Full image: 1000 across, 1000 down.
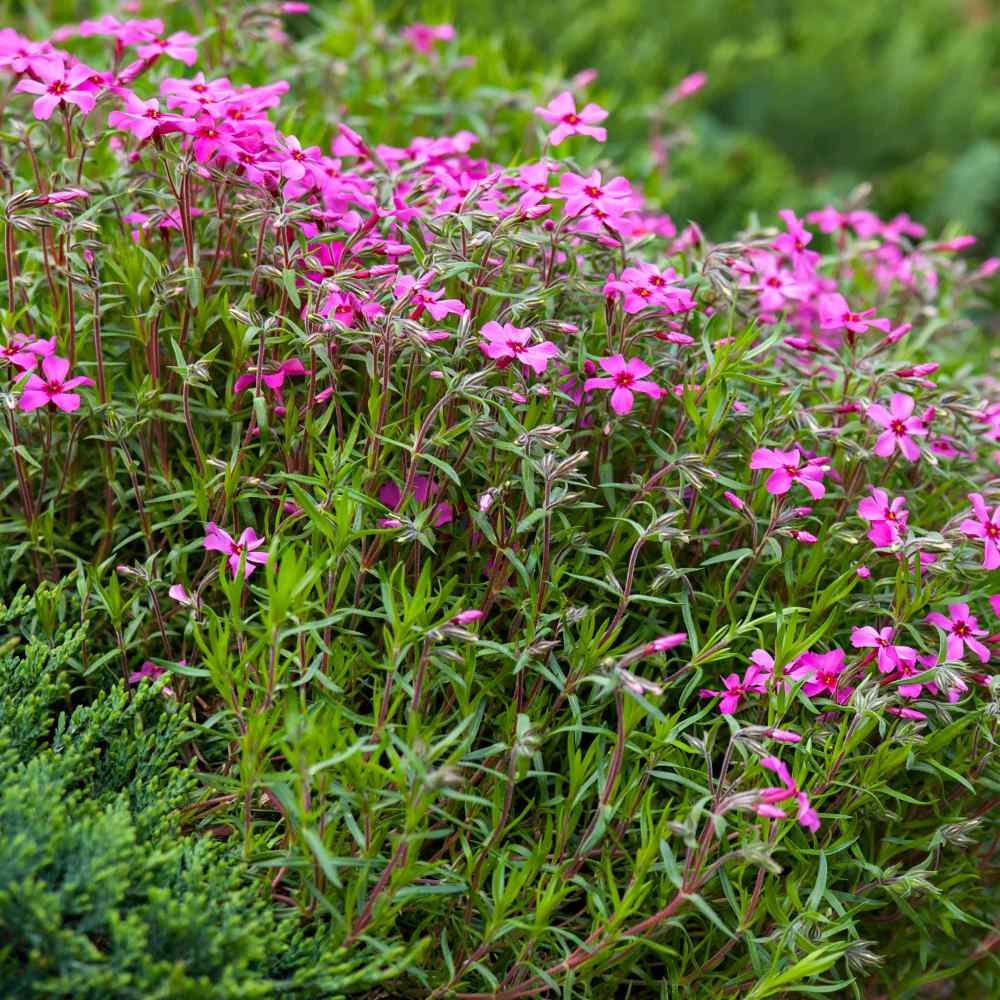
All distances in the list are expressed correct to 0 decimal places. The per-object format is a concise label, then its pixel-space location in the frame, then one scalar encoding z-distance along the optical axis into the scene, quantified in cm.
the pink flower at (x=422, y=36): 132
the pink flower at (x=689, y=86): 127
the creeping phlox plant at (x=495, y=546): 101
